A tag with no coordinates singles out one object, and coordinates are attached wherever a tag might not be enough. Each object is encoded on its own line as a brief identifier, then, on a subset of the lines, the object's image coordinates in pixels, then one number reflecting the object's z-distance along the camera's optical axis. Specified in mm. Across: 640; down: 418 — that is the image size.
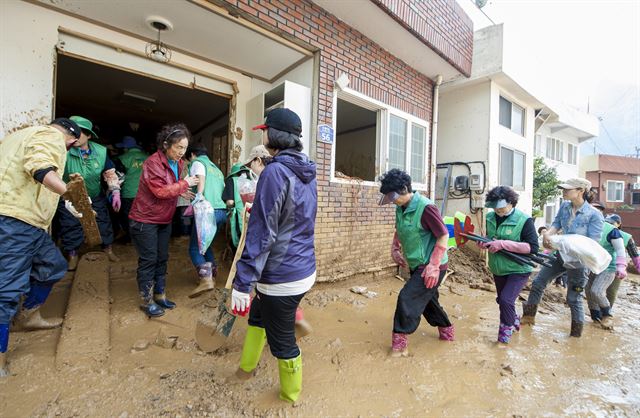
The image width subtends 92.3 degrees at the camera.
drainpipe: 6137
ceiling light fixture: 3475
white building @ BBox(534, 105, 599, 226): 13039
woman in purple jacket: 1685
